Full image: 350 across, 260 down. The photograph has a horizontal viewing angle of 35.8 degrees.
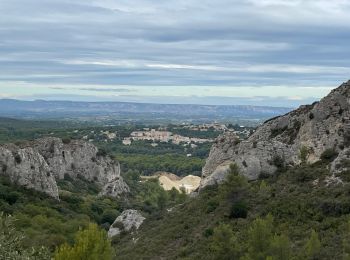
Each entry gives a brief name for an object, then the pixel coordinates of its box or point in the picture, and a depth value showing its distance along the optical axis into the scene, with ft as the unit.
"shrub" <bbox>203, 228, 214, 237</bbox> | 158.24
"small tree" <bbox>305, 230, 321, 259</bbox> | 108.78
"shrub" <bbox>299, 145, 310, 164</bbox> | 198.59
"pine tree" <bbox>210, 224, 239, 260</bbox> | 123.95
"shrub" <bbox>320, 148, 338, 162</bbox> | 189.16
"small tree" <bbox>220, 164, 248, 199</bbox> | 173.17
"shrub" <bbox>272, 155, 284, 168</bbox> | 204.03
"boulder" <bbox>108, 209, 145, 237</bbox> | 220.64
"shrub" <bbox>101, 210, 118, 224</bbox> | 284.82
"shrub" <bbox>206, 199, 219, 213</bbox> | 182.20
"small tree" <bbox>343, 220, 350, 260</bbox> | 99.37
